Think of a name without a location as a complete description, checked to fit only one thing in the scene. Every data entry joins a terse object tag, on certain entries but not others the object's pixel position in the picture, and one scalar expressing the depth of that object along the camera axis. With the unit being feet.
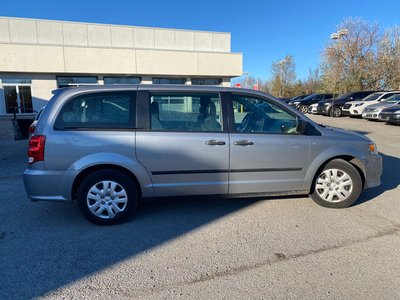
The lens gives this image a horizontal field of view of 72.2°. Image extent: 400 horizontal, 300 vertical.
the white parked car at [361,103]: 57.21
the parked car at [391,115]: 43.19
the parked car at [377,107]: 49.78
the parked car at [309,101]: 82.85
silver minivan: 11.21
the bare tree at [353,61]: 103.86
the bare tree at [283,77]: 170.60
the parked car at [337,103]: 64.59
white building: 60.49
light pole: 104.88
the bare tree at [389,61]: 102.06
